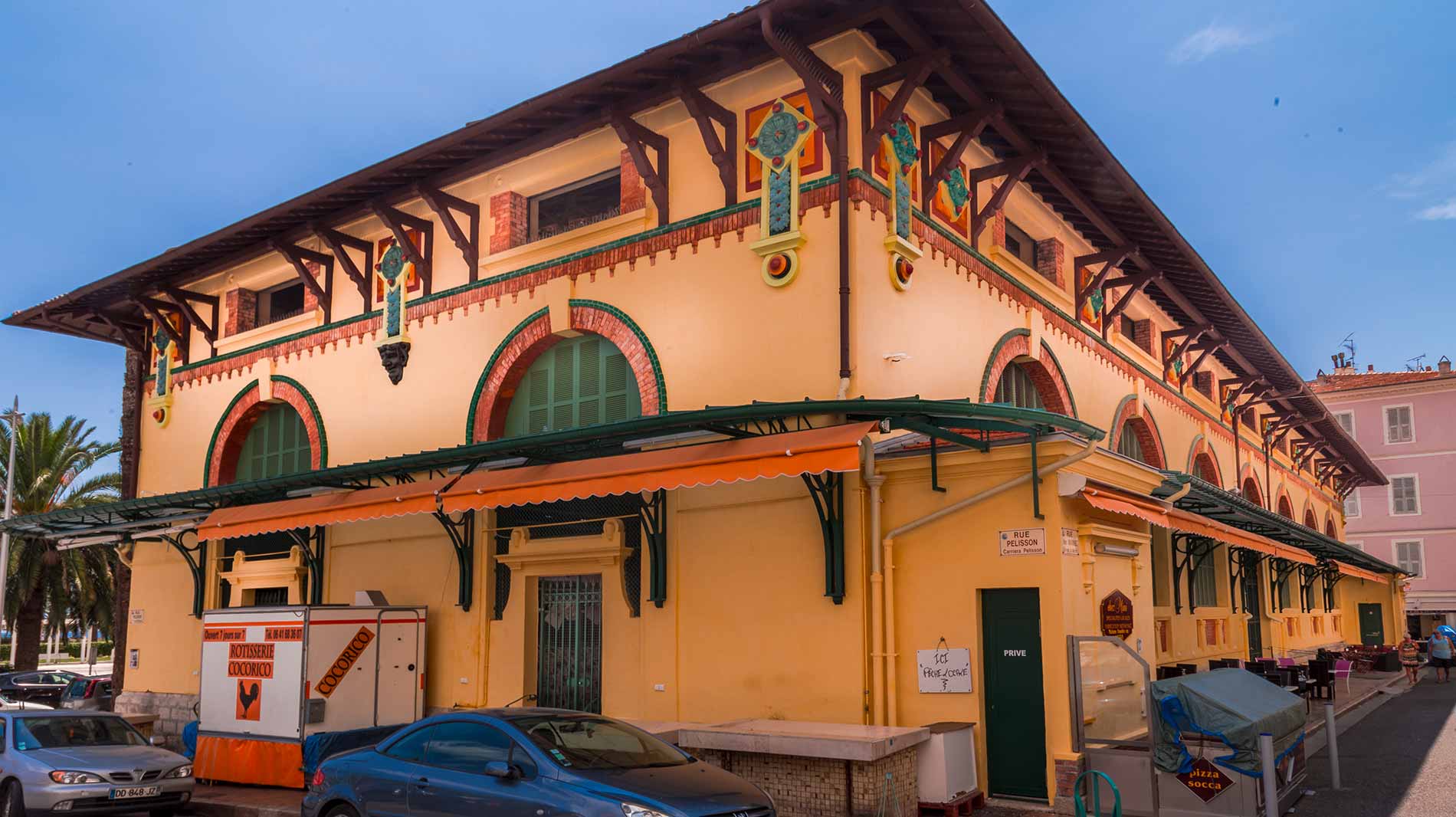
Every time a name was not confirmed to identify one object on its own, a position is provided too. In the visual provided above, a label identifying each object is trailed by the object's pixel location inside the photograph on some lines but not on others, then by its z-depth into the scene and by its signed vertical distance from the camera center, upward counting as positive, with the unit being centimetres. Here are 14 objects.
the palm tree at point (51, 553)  3119 +94
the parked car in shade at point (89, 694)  2061 -216
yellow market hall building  1150 +249
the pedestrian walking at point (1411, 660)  2808 -200
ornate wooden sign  1197 -35
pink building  4944 +452
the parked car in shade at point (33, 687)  2967 -267
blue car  783 -141
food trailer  1380 -125
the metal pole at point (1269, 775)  935 -160
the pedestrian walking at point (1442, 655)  2891 -188
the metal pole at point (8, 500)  2675 +221
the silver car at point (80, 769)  1147 -190
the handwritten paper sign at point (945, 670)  1130 -87
